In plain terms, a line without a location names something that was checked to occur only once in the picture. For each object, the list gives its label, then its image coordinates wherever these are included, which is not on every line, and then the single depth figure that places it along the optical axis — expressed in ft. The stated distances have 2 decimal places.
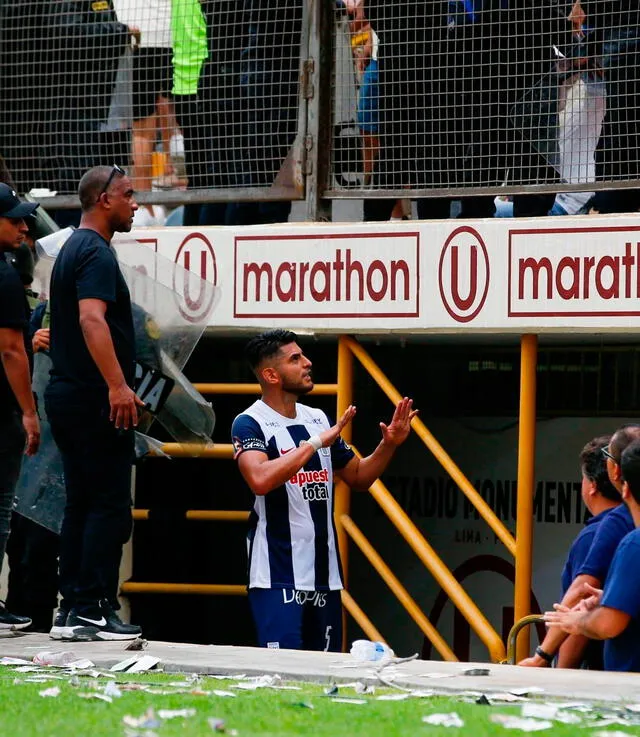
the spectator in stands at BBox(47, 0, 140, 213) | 64.08
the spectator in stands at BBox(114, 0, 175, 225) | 63.16
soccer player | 47.78
